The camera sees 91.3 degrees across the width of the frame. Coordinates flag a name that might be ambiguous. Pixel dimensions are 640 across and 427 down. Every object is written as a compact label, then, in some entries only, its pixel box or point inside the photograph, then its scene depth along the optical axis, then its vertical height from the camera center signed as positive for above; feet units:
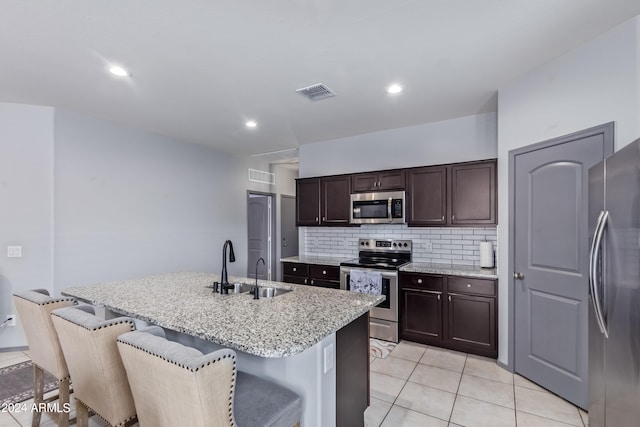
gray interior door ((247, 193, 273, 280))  21.43 -1.34
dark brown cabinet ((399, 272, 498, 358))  10.44 -3.53
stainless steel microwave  12.92 +0.21
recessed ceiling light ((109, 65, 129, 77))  8.29 +3.86
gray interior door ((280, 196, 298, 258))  21.98 -1.09
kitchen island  4.67 -1.89
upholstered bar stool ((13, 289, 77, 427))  5.90 -2.41
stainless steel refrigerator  4.09 -1.16
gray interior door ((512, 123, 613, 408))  7.66 -1.28
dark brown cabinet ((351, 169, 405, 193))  13.05 +1.39
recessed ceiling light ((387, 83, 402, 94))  9.61 +3.91
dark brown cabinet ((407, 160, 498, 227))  11.04 +0.68
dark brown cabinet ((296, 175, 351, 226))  14.42 +0.60
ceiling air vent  9.66 +3.88
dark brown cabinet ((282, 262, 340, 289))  13.79 -2.83
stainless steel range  12.05 -2.50
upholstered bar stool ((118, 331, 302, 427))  3.43 -2.04
